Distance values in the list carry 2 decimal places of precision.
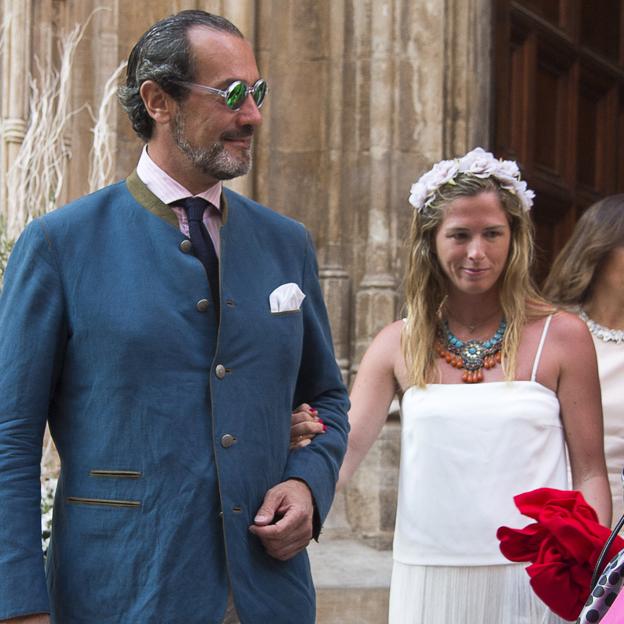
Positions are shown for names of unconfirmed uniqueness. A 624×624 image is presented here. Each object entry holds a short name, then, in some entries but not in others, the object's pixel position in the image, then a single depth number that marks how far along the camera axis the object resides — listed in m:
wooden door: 6.34
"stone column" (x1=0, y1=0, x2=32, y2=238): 5.37
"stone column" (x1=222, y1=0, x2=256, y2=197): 5.51
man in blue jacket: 2.07
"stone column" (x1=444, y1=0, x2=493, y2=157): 5.77
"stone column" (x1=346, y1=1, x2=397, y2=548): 5.49
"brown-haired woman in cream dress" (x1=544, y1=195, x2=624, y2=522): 3.45
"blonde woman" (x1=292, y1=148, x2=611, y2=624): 2.79
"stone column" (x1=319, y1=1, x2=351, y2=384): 5.59
